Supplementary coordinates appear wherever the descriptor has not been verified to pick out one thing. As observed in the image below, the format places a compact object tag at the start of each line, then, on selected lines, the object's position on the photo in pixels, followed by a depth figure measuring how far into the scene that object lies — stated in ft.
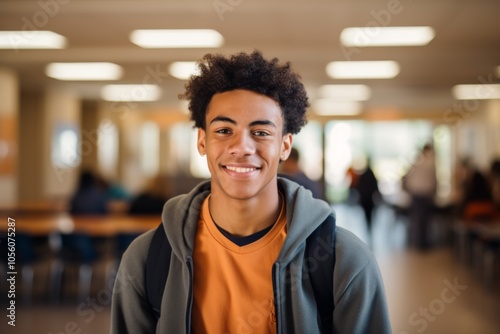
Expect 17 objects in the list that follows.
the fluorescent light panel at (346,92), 40.92
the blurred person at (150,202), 23.44
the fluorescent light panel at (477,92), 42.19
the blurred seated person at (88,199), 24.85
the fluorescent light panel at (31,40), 24.94
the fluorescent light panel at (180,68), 31.24
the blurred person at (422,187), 32.24
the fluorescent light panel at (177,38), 23.71
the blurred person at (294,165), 18.72
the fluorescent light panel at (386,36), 23.58
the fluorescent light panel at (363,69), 31.55
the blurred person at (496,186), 26.91
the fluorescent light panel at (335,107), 50.93
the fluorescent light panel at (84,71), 32.40
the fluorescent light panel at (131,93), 42.27
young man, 5.06
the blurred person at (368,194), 34.32
